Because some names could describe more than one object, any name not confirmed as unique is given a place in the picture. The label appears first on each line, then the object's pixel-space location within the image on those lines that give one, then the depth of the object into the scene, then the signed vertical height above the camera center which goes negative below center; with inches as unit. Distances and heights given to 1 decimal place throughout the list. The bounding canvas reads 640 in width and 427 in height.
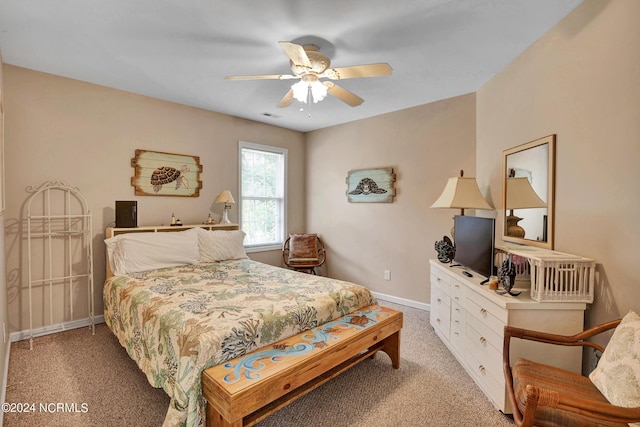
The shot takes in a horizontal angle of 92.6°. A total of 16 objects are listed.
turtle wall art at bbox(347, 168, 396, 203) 164.4 +14.0
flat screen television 93.7 -10.8
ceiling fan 83.6 +39.6
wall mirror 85.9 +6.2
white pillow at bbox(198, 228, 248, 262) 140.4 -17.1
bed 64.8 -26.4
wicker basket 71.6 -15.8
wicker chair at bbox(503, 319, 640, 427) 46.1 -33.1
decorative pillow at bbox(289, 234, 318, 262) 183.9 -22.9
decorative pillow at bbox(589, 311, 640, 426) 50.3 -27.2
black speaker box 129.6 -2.5
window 182.7 +9.3
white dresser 72.9 -31.7
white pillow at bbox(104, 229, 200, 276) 117.4 -17.3
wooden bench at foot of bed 58.9 -34.9
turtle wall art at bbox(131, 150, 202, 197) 140.7 +16.7
